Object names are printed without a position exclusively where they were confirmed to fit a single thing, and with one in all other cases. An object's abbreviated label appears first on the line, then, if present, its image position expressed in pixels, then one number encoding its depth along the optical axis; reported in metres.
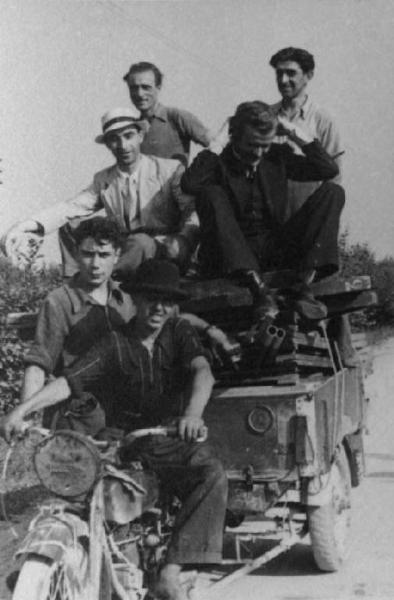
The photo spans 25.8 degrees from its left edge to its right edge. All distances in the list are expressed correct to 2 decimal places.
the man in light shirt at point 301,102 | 5.60
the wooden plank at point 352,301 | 4.61
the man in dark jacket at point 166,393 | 3.15
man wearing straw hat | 5.20
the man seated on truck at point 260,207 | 4.50
